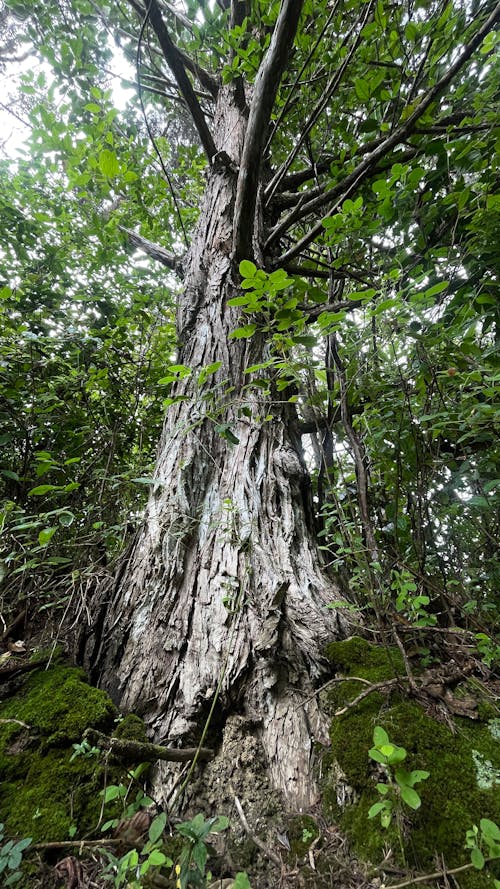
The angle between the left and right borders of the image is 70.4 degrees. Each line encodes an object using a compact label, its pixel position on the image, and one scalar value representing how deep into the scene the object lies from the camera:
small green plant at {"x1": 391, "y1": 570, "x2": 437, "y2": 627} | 1.22
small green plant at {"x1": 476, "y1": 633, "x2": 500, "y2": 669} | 1.17
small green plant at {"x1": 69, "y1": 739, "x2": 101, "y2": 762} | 1.07
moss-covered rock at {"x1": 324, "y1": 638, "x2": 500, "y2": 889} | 0.85
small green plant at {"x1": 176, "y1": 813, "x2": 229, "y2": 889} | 0.81
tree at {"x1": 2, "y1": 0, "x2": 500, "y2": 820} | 1.32
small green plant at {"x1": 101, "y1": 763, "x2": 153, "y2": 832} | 1.01
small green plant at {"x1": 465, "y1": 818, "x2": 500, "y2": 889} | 0.71
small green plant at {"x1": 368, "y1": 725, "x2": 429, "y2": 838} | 0.78
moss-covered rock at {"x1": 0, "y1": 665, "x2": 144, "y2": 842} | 1.00
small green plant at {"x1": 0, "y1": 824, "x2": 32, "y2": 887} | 0.84
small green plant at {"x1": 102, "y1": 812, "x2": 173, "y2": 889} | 0.80
